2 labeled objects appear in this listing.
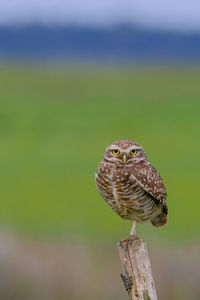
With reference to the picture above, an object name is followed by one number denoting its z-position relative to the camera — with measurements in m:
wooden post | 11.73
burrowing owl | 14.24
